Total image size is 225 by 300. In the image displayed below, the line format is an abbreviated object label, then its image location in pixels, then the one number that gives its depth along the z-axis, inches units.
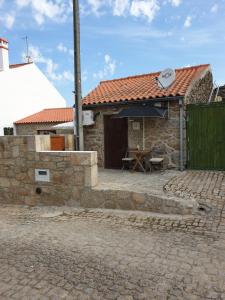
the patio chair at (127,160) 394.8
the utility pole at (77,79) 332.2
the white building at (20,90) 853.8
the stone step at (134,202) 239.9
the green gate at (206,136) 371.9
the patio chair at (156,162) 372.2
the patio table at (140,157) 380.8
